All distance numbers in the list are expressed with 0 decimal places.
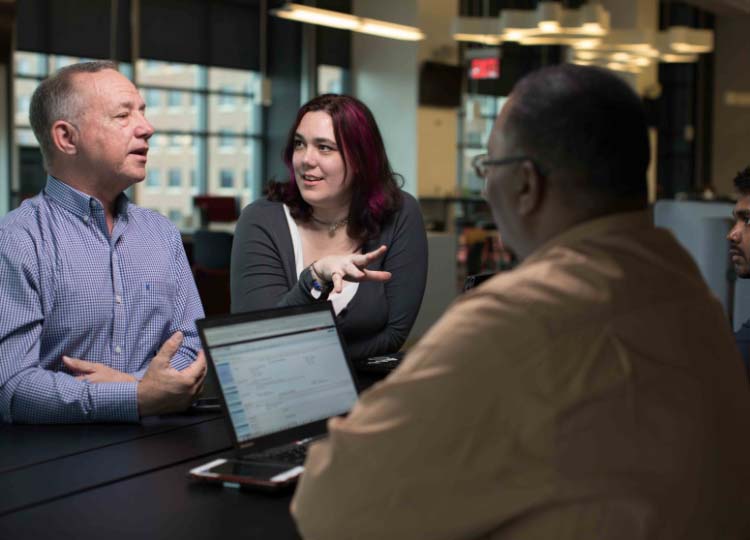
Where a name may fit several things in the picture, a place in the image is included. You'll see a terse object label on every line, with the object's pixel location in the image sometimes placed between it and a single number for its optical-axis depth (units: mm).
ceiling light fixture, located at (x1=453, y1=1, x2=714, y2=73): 10078
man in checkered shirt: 1888
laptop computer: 1534
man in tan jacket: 992
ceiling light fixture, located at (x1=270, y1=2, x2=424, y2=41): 8453
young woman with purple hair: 2727
